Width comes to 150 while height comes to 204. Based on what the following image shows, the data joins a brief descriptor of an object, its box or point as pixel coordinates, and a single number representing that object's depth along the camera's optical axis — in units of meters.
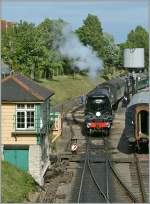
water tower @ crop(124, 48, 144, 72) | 60.44
